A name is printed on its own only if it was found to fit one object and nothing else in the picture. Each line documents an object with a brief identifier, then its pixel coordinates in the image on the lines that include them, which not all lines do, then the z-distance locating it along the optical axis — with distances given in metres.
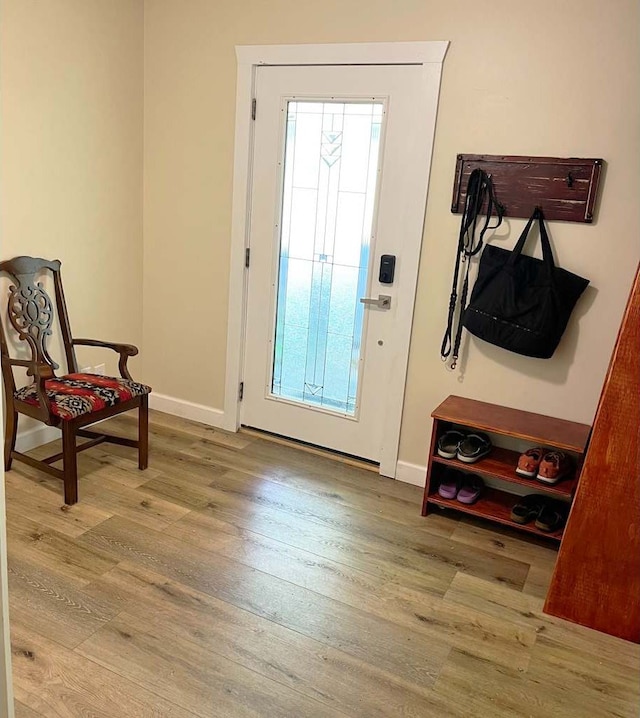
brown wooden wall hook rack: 2.63
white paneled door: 3.02
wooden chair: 2.75
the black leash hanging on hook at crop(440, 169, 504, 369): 2.81
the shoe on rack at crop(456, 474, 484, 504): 2.90
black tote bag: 2.69
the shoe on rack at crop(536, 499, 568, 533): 2.74
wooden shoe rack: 2.67
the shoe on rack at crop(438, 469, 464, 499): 2.93
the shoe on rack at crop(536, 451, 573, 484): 2.67
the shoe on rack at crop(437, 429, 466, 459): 2.86
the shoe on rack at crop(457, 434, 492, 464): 2.82
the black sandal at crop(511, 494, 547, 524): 2.80
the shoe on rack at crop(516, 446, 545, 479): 2.70
